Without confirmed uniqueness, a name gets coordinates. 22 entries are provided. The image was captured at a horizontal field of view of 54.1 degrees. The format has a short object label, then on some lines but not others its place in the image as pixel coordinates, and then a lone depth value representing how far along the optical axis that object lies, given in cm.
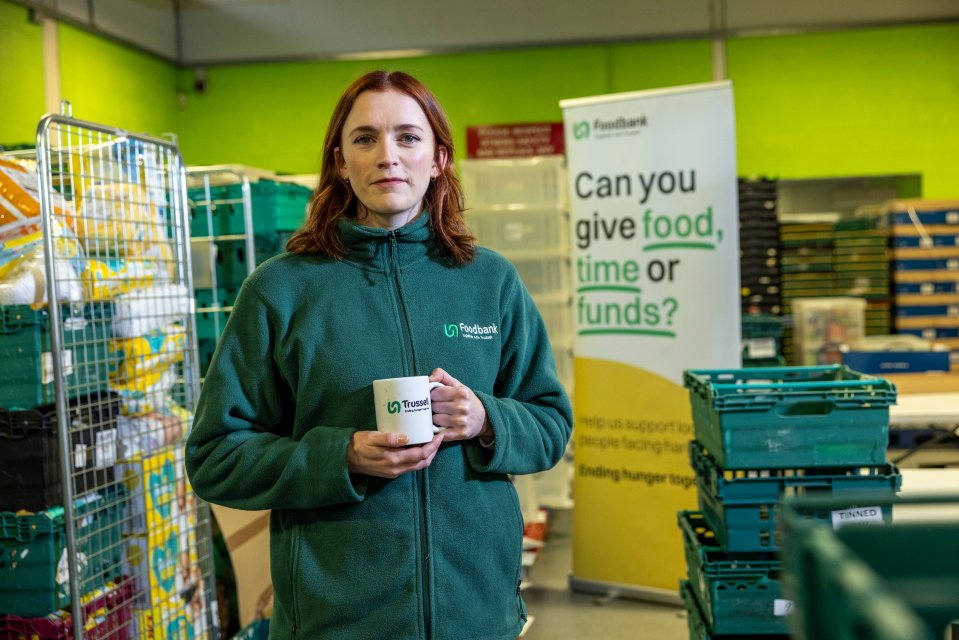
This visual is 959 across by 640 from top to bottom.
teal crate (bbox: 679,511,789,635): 266
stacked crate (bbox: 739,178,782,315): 738
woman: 158
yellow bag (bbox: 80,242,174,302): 280
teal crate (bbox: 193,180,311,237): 453
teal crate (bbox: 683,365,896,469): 260
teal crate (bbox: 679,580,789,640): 273
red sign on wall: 964
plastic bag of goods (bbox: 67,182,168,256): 286
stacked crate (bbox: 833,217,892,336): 815
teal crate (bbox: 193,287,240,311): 459
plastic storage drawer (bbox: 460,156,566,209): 602
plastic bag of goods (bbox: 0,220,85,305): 266
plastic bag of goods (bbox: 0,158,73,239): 278
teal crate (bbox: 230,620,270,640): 305
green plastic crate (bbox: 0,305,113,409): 268
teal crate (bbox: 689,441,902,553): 263
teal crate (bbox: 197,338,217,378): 468
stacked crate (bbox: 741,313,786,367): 621
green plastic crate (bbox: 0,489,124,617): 268
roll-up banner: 424
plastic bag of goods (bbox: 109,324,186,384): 296
